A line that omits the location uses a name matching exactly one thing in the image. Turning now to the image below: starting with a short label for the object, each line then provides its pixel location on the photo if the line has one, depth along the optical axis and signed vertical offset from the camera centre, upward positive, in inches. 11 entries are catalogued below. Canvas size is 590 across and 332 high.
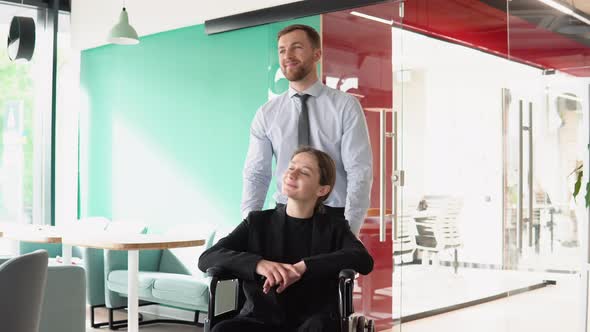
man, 128.3 +7.0
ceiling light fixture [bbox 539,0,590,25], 176.4 +37.3
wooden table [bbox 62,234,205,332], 179.5 -16.6
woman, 106.5 -11.5
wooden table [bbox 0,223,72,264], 204.5 -16.4
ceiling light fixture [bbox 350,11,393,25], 201.2 +39.8
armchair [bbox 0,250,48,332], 108.2 -16.5
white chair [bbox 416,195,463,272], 307.4 -21.6
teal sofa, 215.6 -30.1
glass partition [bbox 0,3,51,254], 293.1 +16.2
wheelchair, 102.1 -17.0
